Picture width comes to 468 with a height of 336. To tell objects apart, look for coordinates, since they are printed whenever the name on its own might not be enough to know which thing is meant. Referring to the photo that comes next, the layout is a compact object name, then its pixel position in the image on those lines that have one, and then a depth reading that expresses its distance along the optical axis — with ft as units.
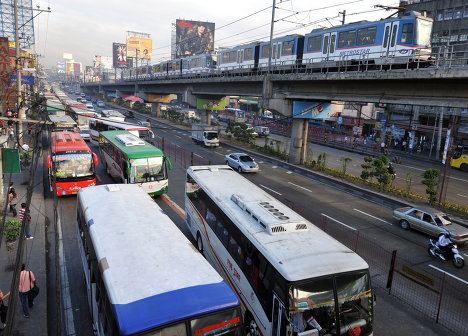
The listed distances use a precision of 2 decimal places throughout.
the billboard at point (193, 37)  385.09
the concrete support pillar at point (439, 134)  141.73
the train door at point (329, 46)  95.89
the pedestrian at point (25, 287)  30.35
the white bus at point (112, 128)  108.00
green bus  63.46
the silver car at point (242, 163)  98.27
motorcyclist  47.78
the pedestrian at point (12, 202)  54.60
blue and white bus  19.19
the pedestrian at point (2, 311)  29.07
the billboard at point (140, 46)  482.69
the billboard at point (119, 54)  489.87
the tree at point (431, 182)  71.36
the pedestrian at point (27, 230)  45.49
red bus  63.10
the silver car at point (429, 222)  53.31
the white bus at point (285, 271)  23.31
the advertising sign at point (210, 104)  178.40
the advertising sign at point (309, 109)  108.06
